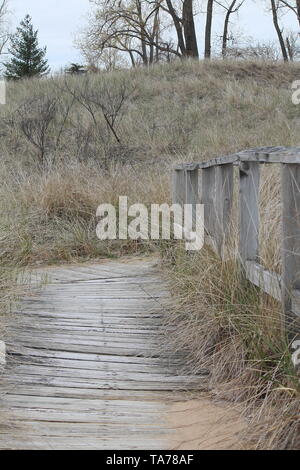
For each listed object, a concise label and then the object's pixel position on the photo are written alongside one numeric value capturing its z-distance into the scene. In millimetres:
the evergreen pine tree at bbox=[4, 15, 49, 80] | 39062
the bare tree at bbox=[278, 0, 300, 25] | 33975
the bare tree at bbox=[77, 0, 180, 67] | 30703
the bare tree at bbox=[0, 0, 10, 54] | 43194
